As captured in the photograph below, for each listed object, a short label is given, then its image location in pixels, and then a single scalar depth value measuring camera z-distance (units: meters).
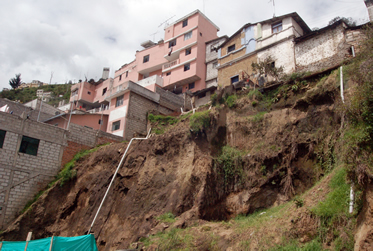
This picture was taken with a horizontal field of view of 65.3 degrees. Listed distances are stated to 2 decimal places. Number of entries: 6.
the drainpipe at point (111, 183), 16.26
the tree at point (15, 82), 65.62
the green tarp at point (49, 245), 11.19
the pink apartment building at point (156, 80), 29.16
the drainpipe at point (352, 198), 8.41
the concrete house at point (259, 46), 22.22
